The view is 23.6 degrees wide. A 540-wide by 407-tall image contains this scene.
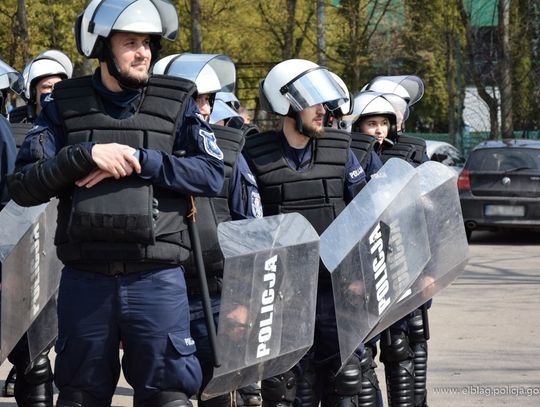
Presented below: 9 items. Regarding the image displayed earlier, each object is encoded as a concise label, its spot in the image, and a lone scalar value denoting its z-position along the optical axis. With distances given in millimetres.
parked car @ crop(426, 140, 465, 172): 22708
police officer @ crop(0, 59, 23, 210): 5602
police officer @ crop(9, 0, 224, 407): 4270
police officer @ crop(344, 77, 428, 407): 6680
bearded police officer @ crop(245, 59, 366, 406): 5594
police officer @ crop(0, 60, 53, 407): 6176
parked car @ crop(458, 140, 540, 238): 16484
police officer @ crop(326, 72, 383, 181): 6191
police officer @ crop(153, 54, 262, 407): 4902
